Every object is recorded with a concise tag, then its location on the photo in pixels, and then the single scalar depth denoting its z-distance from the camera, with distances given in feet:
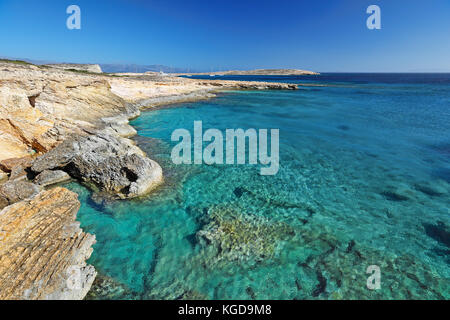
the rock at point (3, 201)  23.81
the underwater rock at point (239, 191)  30.29
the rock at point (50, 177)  30.14
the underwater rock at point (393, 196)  29.22
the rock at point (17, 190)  24.38
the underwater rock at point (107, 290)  16.52
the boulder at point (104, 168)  29.58
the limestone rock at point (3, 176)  30.25
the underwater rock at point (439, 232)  22.40
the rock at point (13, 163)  31.71
